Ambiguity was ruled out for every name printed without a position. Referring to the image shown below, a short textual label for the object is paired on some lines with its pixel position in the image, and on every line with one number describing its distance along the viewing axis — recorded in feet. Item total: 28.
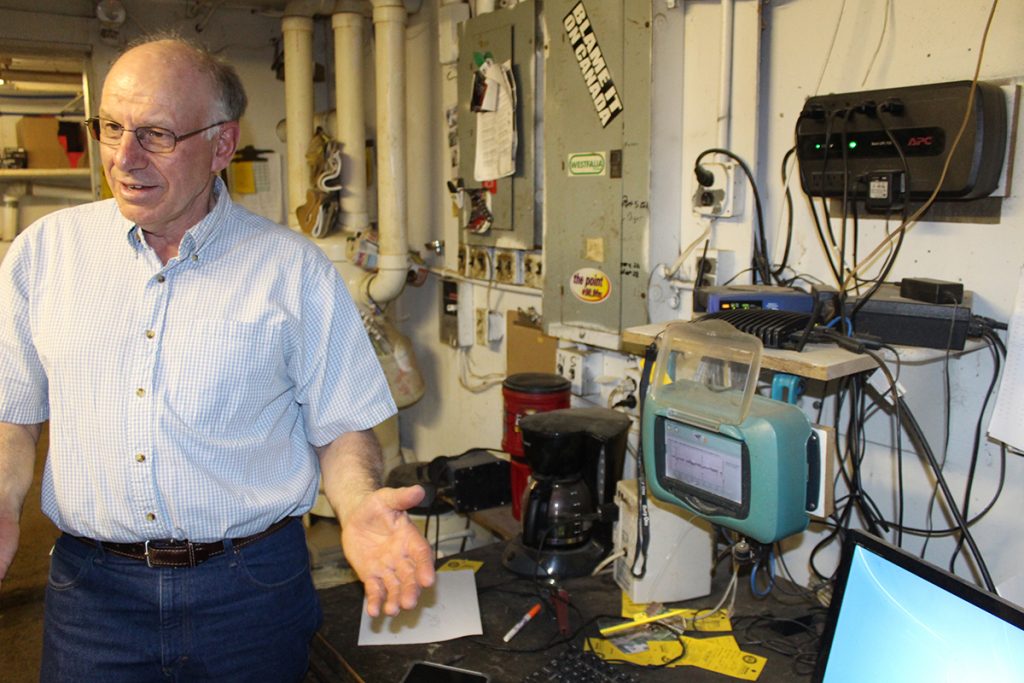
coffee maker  6.30
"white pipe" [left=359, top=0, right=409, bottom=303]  9.83
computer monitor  3.25
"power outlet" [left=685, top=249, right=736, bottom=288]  6.64
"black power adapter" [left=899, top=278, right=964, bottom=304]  4.79
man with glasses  4.47
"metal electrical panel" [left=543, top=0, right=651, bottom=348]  6.97
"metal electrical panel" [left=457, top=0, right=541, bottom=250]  8.45
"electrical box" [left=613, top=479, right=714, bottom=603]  5.77
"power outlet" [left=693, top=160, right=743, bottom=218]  6.41
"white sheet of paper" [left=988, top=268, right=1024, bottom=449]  4.87
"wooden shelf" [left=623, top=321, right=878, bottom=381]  4.40
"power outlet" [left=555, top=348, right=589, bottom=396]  8.23
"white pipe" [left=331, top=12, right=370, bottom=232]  10.71
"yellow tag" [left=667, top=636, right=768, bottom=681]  4.98
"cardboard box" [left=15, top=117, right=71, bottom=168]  16.15
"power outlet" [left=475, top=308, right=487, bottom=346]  10.16
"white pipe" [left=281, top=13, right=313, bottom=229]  11.21
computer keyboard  4.84
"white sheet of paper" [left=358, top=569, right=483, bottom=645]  5.37
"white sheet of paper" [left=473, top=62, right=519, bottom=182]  8.65
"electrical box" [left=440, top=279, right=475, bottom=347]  10.50
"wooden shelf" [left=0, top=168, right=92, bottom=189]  15.46
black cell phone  4.77
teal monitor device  4.39
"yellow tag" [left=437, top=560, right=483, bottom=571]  6.43
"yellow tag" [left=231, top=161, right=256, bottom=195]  12.64
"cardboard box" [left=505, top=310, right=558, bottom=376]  9.05
